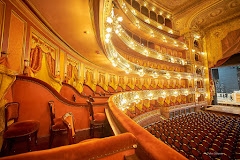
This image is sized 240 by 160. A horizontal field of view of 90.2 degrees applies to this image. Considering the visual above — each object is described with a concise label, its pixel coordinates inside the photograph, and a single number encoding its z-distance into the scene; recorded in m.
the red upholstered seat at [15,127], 1.67
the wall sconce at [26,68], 3.02
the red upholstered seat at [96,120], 2.93
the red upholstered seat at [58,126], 2.30
